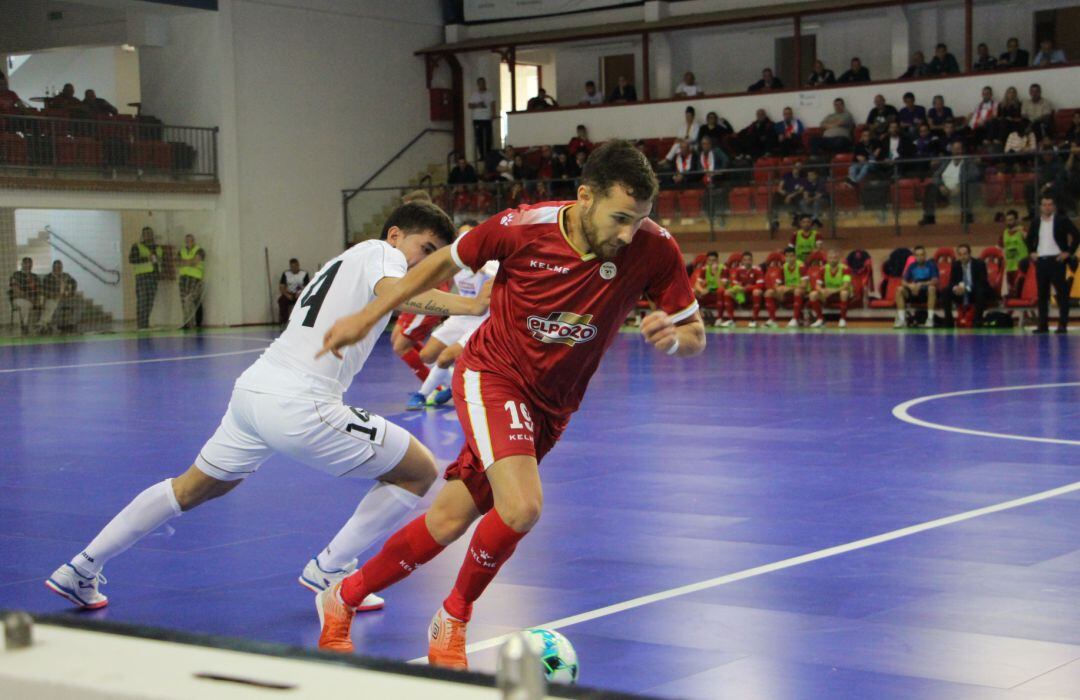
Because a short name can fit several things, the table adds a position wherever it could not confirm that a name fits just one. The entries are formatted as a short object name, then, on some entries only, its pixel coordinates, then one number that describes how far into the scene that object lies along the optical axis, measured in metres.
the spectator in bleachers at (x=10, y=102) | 28.12
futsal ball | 4.39
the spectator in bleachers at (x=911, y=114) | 27.34
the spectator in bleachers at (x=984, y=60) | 28.44
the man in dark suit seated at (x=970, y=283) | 23.03
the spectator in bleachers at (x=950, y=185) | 24.84
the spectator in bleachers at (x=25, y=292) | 27.64
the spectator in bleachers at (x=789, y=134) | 28.84
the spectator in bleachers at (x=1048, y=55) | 28.09
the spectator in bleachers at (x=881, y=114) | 27.62
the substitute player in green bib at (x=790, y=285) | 25.12
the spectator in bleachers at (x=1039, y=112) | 25.58
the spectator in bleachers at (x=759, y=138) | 29.17
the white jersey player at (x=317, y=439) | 5.56
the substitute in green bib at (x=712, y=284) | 26.12
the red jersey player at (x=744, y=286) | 25.67
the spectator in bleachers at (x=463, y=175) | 32.59
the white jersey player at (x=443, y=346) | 13.24
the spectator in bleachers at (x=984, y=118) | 26.09
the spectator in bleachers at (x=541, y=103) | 34.41
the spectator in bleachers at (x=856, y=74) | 29.92
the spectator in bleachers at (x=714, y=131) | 29.95
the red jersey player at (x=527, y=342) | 4.74
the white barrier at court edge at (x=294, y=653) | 1.58
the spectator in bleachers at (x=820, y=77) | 30.17
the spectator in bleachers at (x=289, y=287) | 31.64
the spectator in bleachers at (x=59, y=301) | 28.38
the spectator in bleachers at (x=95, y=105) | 29.97
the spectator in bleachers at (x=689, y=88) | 32.41
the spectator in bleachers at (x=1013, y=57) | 28.09
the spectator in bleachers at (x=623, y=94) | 32.94
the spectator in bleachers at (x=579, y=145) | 31.38
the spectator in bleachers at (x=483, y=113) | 35.53
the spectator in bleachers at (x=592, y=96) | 33.69
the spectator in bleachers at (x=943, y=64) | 28.66
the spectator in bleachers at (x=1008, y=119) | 25.78
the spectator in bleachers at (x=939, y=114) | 27.30
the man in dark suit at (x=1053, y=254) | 21.30
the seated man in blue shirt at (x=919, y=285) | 23.56
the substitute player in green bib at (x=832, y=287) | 24.58
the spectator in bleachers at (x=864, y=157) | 25.80
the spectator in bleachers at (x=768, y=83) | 31.02
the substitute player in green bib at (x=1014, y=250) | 22.98
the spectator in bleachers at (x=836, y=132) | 27.91
